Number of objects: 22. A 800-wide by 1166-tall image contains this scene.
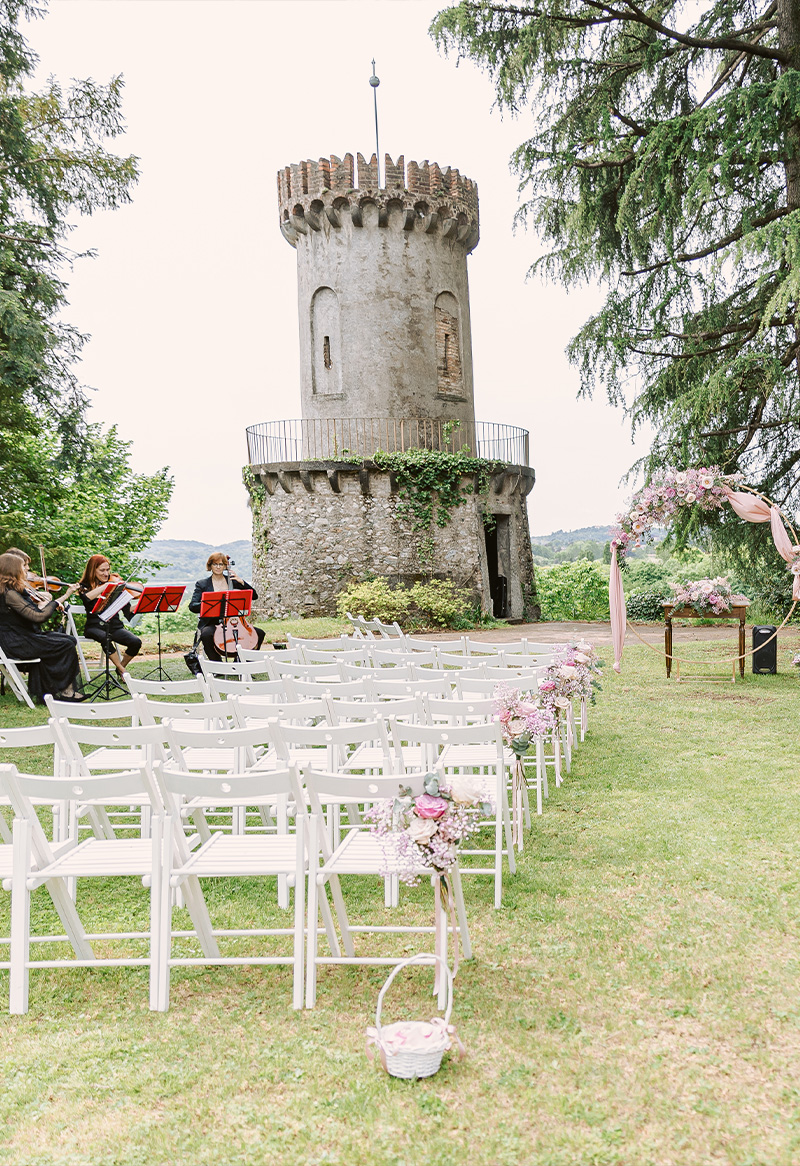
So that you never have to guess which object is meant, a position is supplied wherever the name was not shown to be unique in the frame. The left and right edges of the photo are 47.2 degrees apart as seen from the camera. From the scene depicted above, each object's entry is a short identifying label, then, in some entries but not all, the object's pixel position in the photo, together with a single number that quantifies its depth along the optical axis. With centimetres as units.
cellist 1063
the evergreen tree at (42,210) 1081
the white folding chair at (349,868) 321
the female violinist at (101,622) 1013
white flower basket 268
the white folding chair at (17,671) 912
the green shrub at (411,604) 1988
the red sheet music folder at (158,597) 1042
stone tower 2131
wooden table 1089
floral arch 999
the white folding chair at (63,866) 322
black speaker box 1142
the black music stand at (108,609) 1017
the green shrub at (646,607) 2047
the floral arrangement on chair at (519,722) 430
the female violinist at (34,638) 916
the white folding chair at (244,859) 324
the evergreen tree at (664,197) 1277
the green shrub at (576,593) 2311
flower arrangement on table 1059
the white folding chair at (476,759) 407
